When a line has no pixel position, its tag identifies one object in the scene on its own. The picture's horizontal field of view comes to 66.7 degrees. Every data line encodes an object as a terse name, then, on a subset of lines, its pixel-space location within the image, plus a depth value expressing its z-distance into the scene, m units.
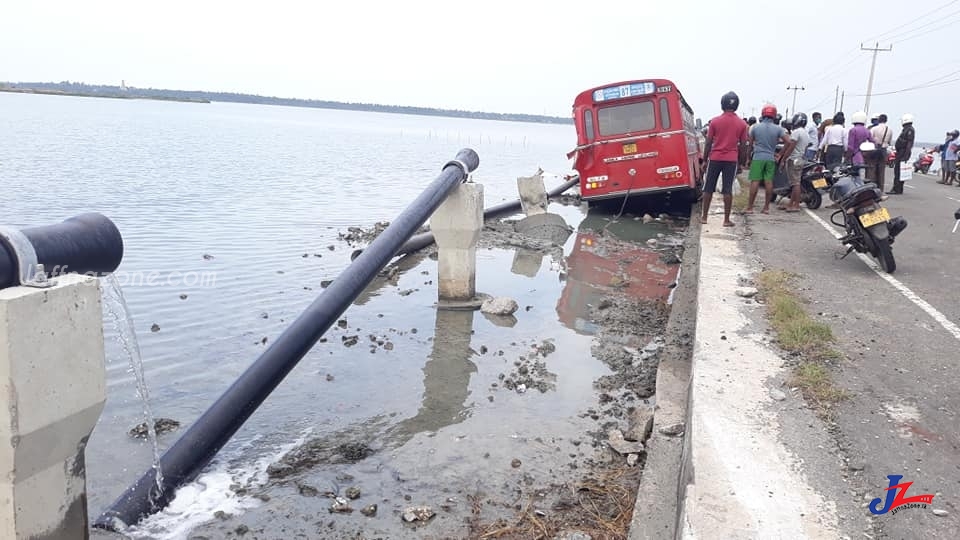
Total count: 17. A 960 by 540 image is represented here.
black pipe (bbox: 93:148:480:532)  4.14
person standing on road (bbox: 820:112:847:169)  13.94
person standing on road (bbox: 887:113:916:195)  17.71
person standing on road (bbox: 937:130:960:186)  21.22
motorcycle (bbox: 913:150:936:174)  27.17
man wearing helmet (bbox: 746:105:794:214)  11.54
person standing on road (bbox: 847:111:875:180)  13.58
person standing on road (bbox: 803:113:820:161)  16.80
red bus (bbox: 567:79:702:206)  14.59
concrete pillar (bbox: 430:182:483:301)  8.52
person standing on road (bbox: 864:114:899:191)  13.96
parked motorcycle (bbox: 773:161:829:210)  13.43
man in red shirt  10.59
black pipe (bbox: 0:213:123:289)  2.84
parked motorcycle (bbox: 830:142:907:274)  8.23
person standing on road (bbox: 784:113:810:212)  12.75
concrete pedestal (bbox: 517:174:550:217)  16.28
